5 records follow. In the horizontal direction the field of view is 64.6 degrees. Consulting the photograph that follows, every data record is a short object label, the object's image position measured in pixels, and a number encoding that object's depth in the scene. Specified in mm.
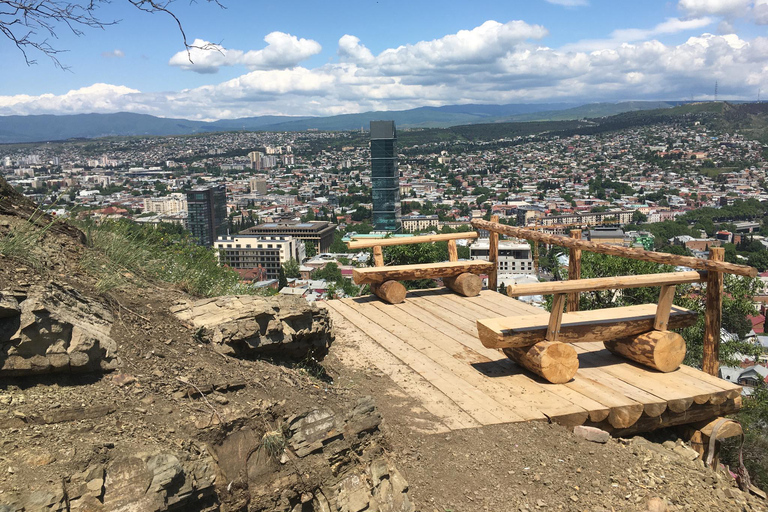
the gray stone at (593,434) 2998
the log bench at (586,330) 3496
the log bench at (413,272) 5332
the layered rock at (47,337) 1983
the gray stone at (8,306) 1951
